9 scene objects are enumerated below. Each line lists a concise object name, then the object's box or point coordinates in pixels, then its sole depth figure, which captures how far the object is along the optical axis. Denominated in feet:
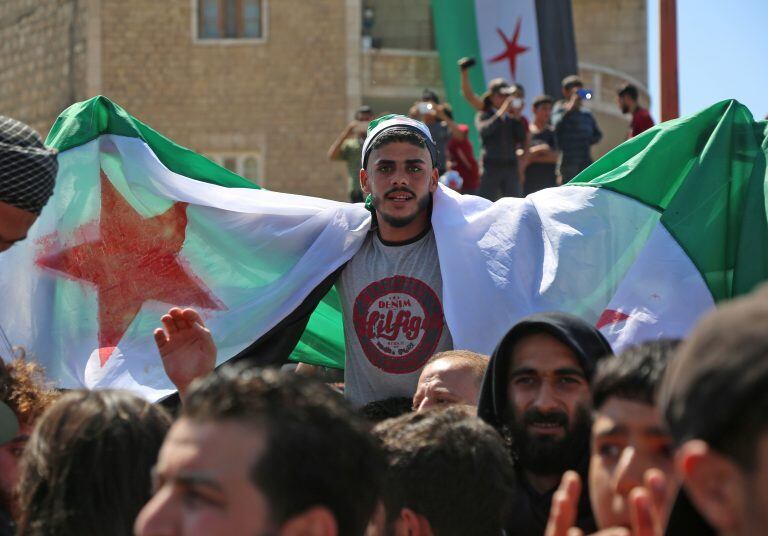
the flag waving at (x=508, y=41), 70.38
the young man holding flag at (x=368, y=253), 18.35
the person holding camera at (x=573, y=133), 40.06
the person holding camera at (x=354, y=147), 52.95
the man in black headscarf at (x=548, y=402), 12.74
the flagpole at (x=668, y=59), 30.40
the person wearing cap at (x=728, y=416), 5.96
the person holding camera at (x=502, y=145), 41.42
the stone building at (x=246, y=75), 86.63
